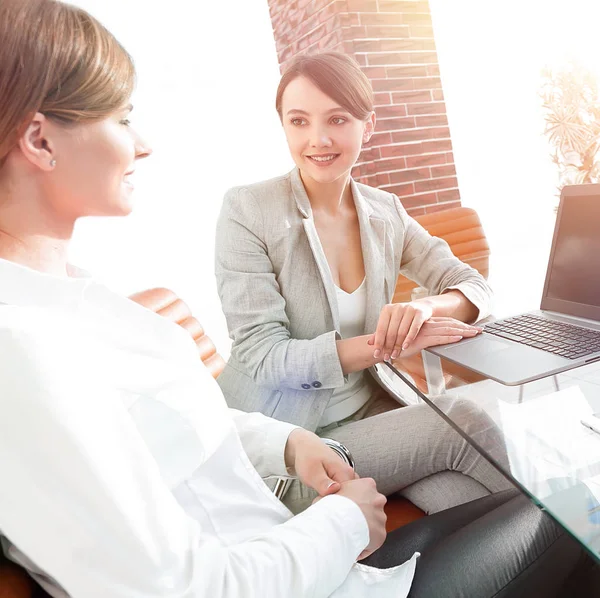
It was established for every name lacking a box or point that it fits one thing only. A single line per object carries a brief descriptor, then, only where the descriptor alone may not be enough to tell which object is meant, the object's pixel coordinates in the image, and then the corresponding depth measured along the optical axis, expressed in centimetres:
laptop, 106
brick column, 371
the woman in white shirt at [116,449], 50
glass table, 71
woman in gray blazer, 118
